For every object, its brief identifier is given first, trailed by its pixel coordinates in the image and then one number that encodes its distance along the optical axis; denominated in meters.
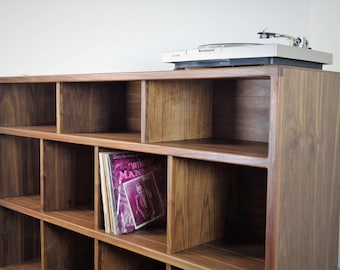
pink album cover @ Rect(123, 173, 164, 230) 1.66
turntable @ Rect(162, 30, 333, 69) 1.21
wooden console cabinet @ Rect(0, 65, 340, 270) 1.21
